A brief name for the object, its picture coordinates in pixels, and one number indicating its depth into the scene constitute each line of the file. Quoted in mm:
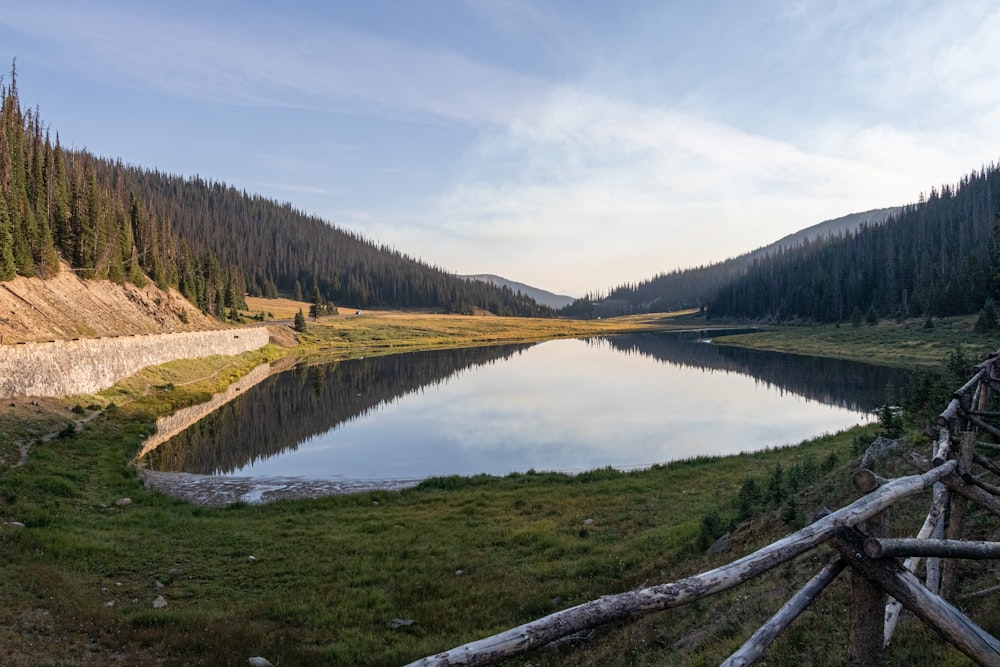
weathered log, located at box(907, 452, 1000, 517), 6032
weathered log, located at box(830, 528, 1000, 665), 3497
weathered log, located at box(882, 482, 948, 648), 5516
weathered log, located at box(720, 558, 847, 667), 3830
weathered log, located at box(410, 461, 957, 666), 3518
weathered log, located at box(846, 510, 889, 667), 4016
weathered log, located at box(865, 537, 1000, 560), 3703
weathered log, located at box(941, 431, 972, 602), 6496
